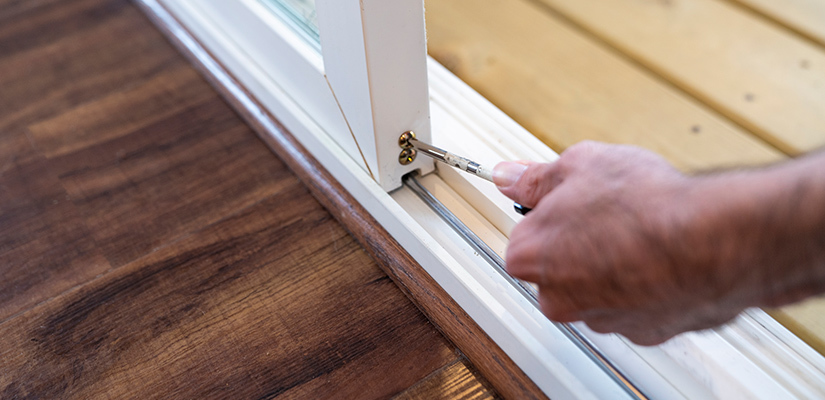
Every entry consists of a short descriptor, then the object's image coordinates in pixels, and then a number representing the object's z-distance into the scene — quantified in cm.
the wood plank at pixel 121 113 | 82
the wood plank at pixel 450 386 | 54
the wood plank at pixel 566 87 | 80
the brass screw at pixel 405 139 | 62
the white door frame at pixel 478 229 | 48
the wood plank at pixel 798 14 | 93
